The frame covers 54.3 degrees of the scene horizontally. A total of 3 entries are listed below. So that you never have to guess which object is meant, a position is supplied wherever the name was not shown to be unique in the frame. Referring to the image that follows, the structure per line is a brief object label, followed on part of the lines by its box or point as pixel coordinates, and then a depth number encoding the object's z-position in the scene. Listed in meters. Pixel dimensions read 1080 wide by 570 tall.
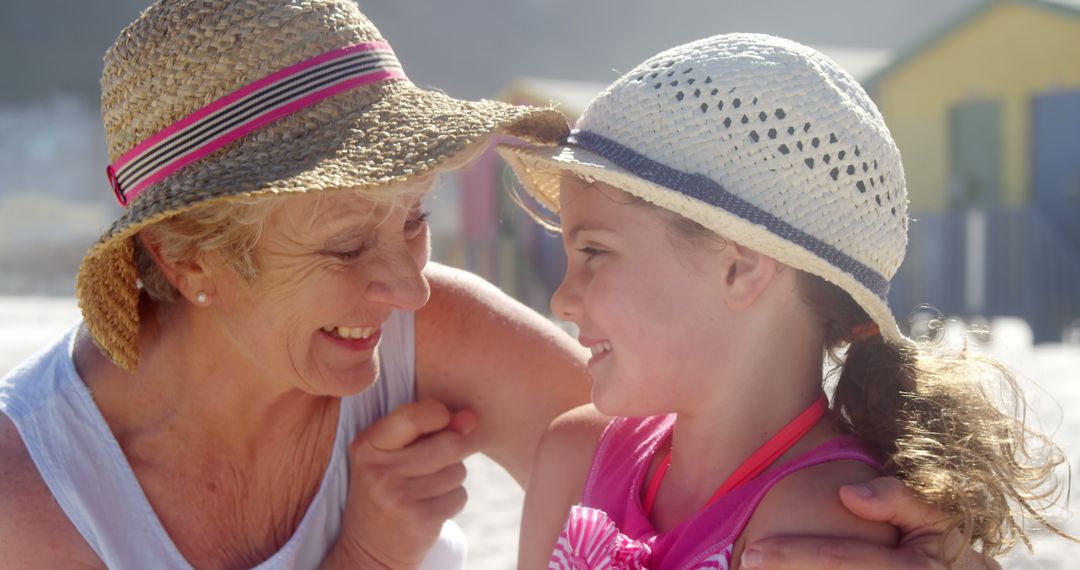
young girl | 1.74
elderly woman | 2.07
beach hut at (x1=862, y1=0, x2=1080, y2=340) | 9.07
